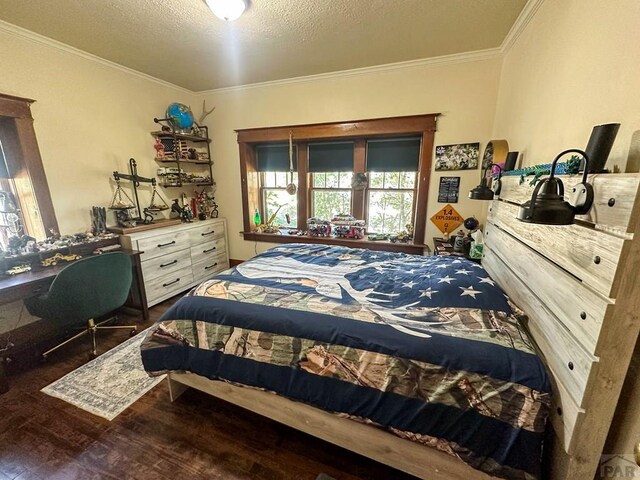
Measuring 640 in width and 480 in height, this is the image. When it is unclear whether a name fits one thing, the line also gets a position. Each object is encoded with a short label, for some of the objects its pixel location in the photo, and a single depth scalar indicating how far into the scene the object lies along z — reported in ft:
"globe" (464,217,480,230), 8.75
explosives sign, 9.46
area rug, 5.40
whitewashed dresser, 8.98
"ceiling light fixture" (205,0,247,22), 5.65
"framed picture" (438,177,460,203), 9.24
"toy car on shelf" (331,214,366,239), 10.81
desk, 5.65
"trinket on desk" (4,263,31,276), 6.24
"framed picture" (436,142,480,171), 8.89
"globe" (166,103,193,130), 10.30
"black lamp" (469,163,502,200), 5.98
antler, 11.93
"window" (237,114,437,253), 9.77
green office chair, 5.99
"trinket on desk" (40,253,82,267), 6.84
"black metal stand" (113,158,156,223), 9.19
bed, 2.52
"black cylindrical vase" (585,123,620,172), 3.08
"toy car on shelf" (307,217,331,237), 11.33
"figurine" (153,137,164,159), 10.61
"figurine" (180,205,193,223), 11.14
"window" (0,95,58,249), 6.95
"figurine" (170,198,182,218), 11.08
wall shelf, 10.56
